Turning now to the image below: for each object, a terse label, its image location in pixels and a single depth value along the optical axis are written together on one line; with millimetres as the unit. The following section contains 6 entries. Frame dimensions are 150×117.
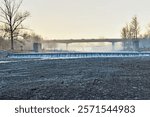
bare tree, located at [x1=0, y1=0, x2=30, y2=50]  70125
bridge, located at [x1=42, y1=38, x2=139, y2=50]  146688
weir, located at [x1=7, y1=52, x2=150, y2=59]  49431
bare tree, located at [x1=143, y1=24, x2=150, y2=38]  112500
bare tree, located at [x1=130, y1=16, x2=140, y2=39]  99688
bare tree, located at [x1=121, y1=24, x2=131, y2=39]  107031
